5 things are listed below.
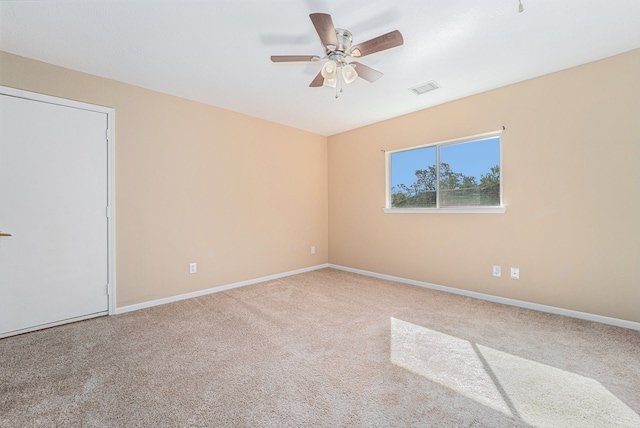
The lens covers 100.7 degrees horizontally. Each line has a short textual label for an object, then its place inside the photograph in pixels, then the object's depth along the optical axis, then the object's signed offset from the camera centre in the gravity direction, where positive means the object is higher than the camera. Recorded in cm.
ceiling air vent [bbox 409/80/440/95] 296 +146
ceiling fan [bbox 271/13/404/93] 172 +119
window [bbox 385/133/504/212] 321 +51
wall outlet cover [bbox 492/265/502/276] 309 -66
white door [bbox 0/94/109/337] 233 +3
